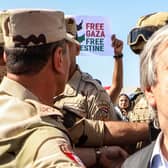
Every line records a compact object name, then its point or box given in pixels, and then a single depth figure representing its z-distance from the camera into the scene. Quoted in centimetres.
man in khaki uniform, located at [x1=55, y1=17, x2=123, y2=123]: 349
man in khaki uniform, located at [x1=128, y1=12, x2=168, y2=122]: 303
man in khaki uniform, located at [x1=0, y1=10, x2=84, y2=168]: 174
